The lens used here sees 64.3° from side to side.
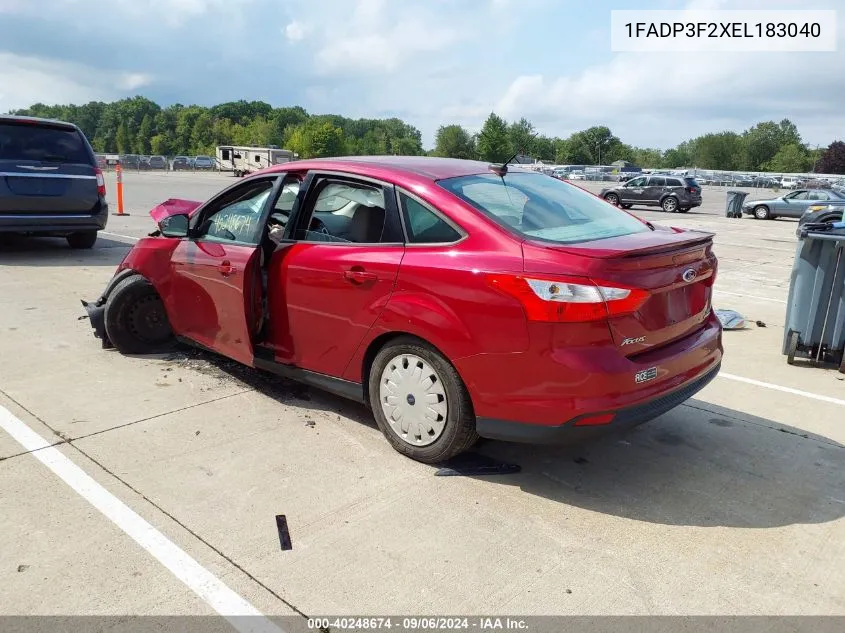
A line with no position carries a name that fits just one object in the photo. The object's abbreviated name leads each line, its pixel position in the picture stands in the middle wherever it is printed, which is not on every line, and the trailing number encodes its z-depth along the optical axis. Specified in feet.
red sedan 10.18
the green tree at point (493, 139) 339.77
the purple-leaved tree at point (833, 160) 286.05
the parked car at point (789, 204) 86.33
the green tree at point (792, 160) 324.19
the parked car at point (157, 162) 217.56
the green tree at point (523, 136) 393.91
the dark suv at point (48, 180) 30.27
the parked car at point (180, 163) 222.07
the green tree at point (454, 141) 368.48
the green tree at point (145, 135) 475.72
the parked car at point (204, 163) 235.03
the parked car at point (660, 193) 92.73
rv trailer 207.00
